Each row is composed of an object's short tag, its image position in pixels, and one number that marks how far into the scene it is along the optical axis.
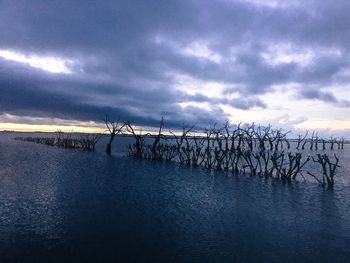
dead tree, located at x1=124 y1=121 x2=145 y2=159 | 48.62
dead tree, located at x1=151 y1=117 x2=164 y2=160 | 45.97
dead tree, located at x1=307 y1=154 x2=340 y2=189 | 26.43
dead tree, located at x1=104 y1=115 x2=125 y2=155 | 52.12
